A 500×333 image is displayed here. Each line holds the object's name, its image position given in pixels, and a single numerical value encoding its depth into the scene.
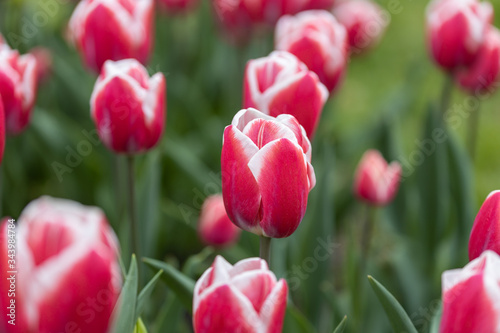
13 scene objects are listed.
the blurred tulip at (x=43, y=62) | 1.61
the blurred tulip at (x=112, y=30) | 1.27
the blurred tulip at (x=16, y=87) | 1.17
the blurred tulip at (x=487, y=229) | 1.05
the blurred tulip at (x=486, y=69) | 1.39
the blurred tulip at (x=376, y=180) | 1.34
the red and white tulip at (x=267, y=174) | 1.05
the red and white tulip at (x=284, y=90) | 1.14
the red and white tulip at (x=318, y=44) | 1.24
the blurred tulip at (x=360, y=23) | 1.62
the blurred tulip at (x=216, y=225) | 1.31
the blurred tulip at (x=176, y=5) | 1.78
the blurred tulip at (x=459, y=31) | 1.36
